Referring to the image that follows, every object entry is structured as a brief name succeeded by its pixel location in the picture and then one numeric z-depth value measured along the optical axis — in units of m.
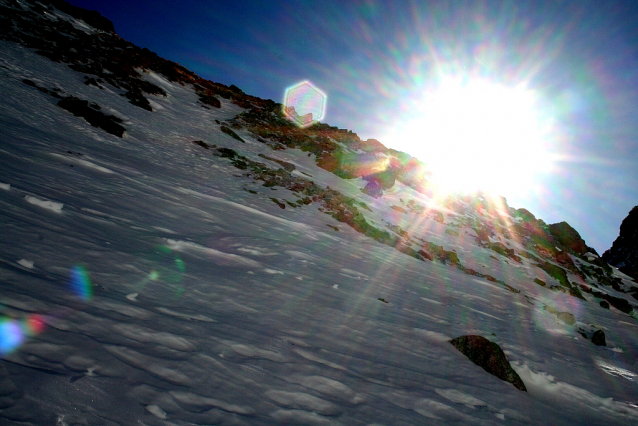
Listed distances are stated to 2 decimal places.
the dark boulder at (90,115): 12.88
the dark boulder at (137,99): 18.73
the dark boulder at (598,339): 7.56
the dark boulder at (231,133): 21.76
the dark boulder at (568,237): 28.36
